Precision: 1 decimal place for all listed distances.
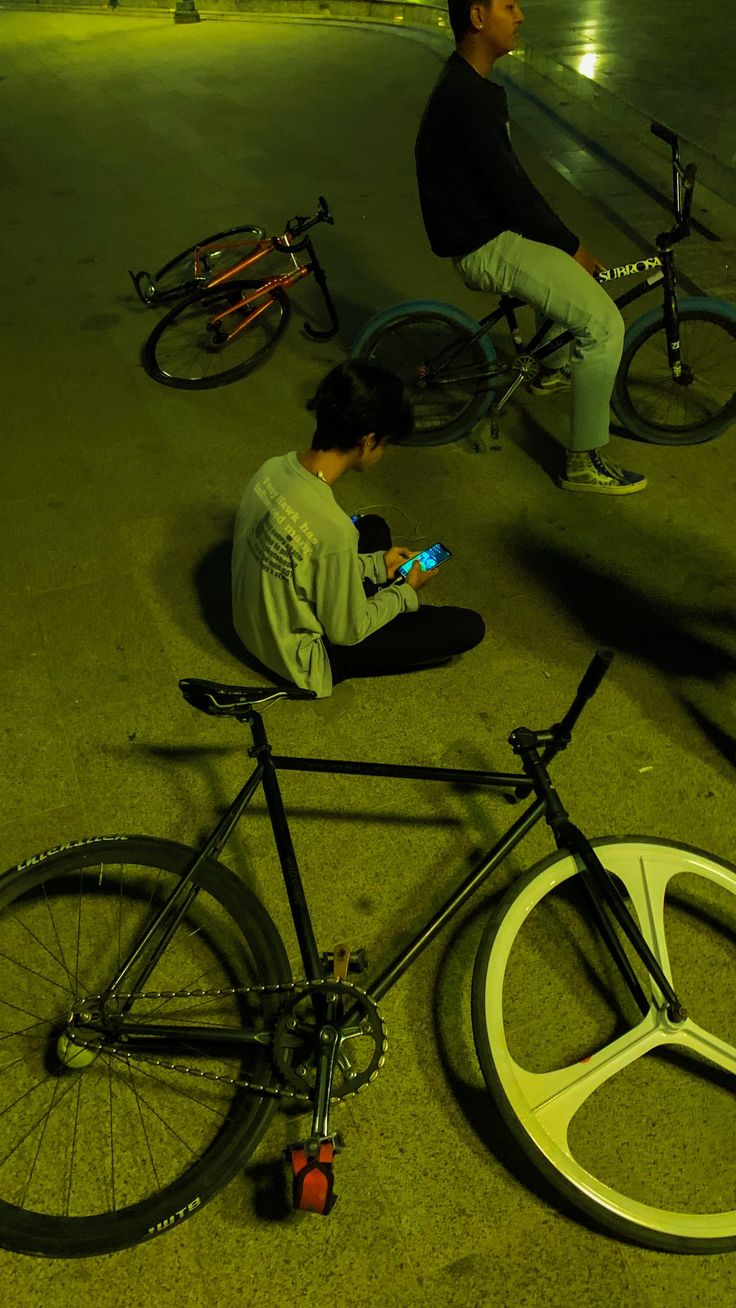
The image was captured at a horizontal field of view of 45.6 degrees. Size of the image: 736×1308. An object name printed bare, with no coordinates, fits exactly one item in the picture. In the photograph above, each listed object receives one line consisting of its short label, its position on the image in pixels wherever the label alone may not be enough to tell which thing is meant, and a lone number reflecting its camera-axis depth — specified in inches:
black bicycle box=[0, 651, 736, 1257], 83.1
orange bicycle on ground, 211.2
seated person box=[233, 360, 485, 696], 111.4
